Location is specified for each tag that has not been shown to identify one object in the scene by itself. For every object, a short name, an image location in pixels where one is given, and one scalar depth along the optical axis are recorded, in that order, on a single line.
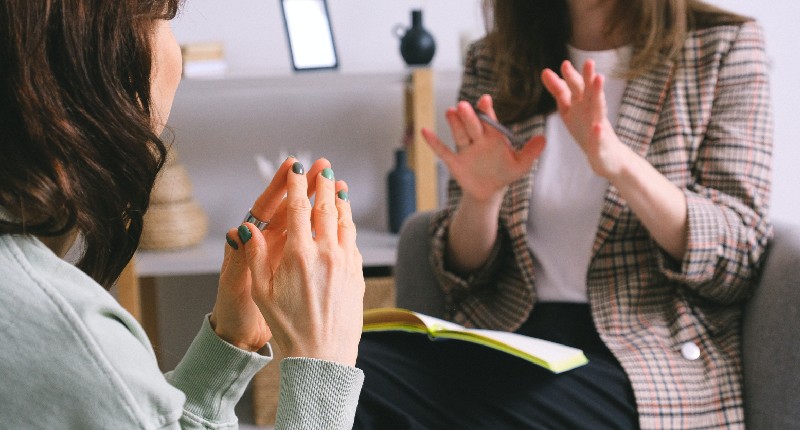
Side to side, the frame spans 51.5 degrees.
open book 1.09
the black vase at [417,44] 2.16
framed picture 2.23
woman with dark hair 0.53
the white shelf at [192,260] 2.11
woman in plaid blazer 1.17
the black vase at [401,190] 2.26
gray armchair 1.09
